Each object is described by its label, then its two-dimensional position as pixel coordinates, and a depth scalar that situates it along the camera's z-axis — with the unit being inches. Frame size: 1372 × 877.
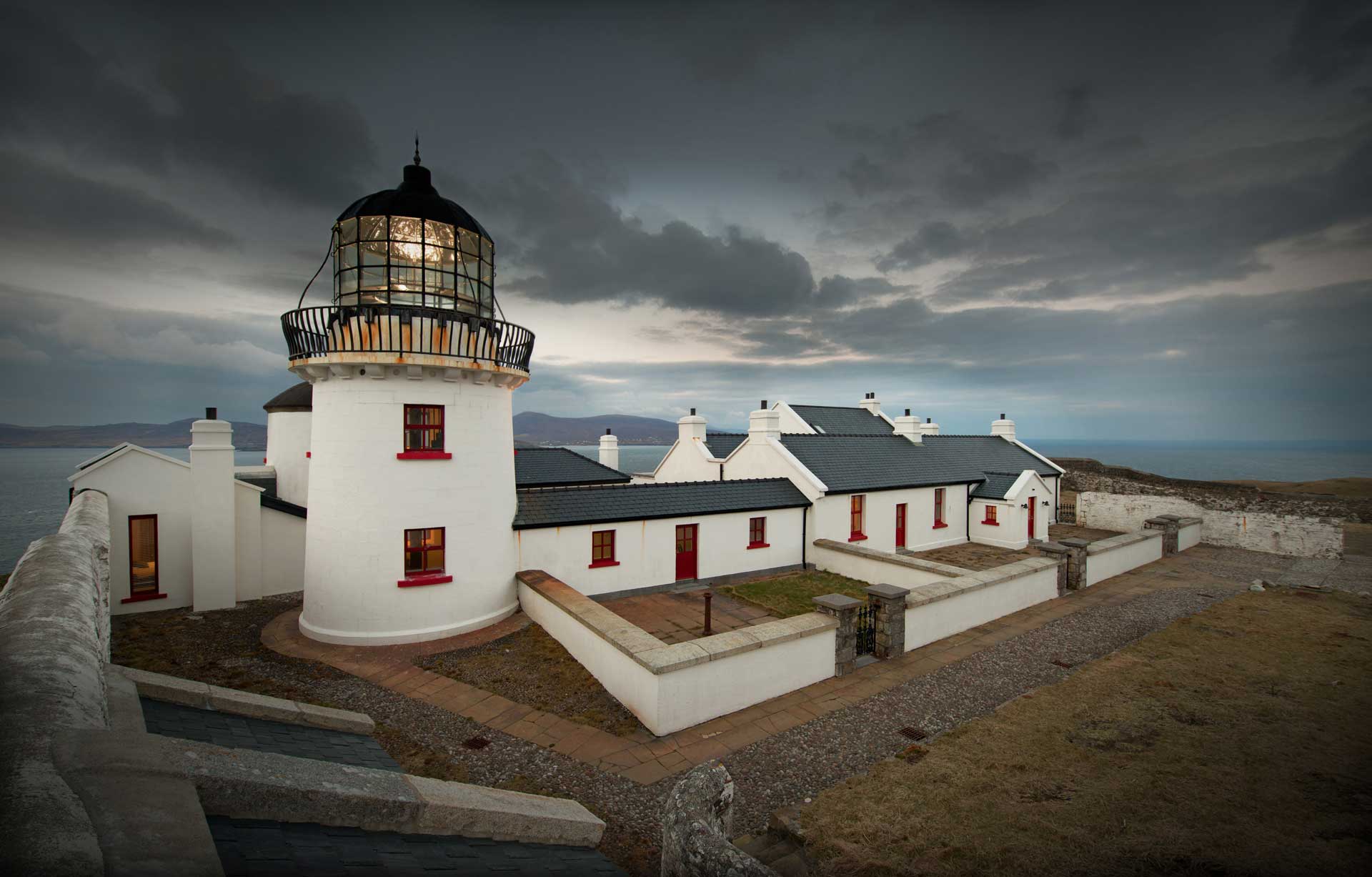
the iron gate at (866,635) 428.5
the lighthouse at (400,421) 419.2
